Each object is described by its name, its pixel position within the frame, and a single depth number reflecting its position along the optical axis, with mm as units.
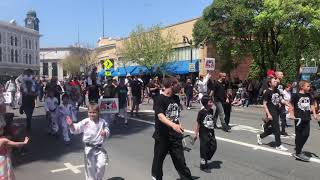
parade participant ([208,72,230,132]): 8178
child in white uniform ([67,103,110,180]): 4253
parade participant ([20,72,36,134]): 8196
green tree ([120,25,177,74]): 29699
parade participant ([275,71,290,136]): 7668
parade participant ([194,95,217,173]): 5121
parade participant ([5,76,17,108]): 14428
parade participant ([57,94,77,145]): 7221
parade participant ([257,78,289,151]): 6338
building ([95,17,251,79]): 26430
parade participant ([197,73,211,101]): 8236
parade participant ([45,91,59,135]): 7938
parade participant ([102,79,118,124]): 9307
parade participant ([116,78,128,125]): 9666
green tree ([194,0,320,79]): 15436
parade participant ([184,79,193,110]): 14192
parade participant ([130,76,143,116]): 10774
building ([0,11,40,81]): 58353
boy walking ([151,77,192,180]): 4220
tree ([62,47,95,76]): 55720
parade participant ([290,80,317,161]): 5649
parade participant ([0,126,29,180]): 3588
